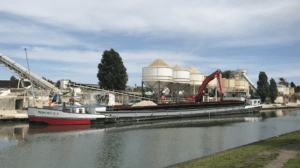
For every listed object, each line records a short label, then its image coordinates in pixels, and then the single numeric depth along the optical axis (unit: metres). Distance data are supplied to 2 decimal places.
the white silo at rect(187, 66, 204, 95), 82.53
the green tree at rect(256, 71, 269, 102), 95.69
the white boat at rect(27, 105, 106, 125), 35.34
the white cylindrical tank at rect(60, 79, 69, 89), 76.87
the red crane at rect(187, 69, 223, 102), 58.14
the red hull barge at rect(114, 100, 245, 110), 43.78
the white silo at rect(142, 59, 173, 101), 64.38
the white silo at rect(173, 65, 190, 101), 72.62
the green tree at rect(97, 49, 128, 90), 73.06
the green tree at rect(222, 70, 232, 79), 149.50
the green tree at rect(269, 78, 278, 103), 101.44
